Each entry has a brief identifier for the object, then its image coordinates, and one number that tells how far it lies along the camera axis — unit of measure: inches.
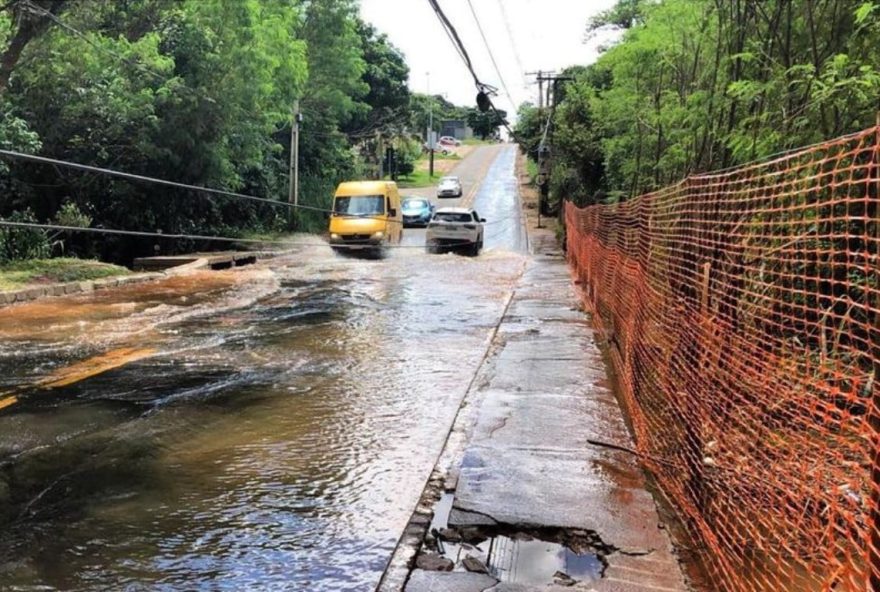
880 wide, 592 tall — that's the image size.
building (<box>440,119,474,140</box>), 4562.0
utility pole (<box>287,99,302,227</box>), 1220.4
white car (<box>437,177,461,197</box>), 2030.0
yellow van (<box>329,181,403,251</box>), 965.2
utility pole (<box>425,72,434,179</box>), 2791.6
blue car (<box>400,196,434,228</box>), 1515.7
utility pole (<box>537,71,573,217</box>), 1473.9
